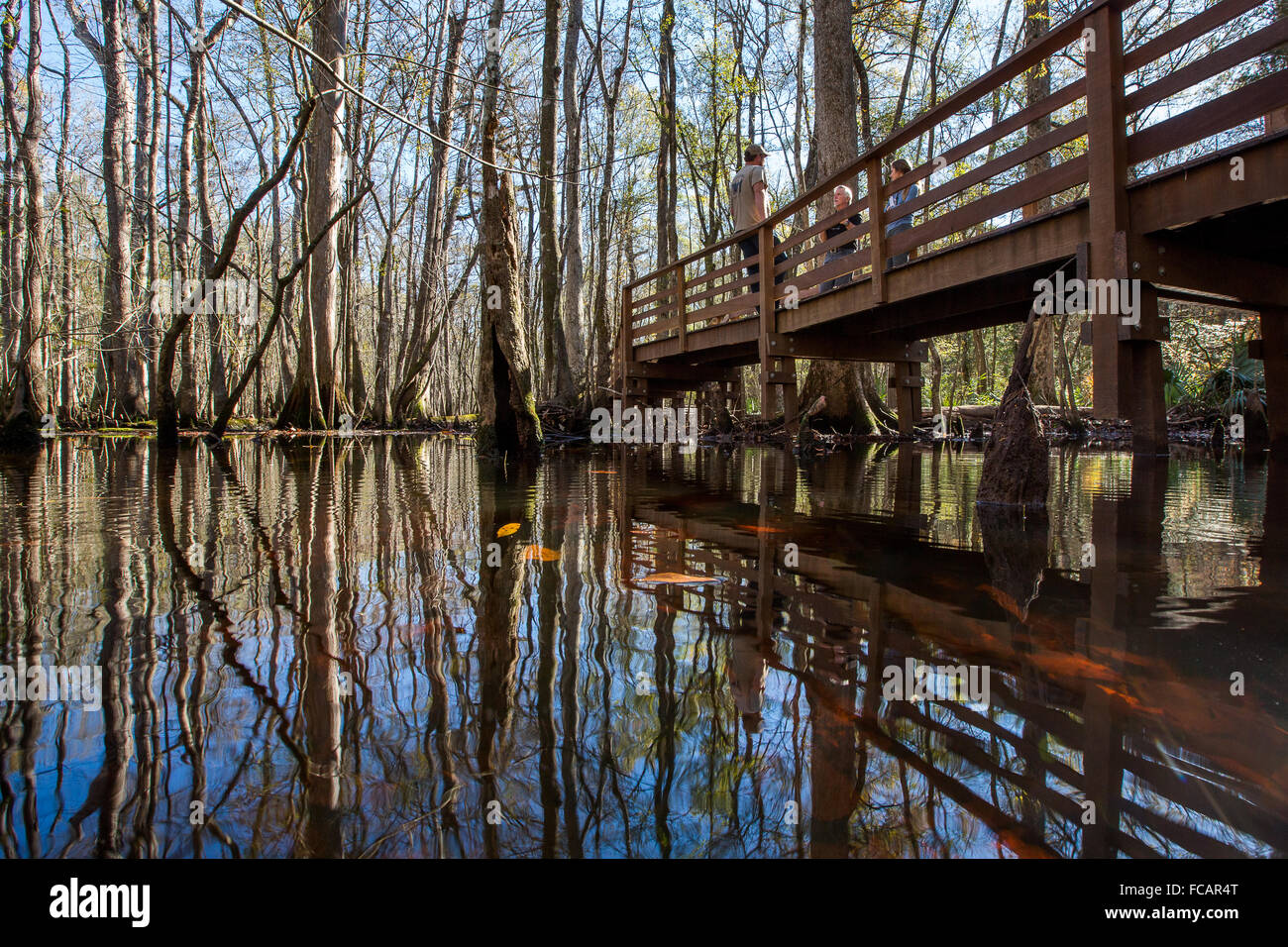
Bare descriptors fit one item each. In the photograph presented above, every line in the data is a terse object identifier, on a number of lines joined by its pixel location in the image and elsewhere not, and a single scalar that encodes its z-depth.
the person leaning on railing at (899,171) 7.32
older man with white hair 9.45
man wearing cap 10.52
